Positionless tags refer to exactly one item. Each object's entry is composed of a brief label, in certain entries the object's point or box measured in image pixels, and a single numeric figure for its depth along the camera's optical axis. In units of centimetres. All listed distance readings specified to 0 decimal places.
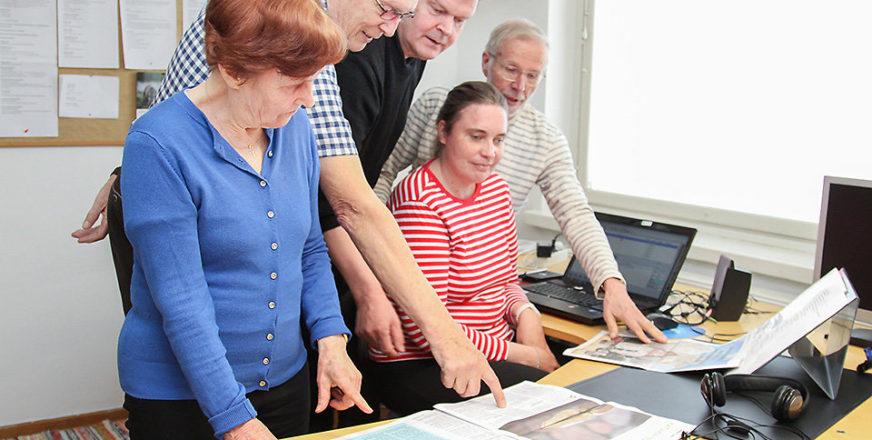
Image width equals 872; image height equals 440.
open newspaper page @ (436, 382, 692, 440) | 123
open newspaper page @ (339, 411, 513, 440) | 120
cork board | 284
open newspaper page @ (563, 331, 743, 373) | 161
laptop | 212
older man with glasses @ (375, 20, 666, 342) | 218
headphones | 131
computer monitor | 185
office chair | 141
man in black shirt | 161
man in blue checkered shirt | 133
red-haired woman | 107
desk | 131
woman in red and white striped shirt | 180
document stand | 147
